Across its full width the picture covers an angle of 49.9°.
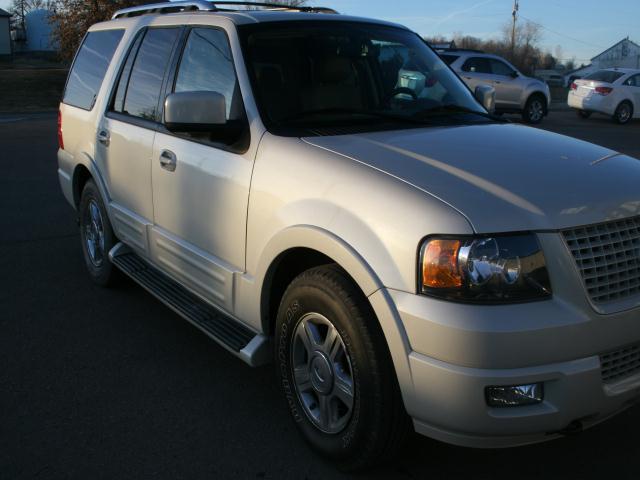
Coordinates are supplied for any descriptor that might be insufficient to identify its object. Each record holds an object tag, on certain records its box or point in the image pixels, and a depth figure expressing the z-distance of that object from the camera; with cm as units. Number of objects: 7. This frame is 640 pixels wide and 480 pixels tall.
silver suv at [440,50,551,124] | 2052
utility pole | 7386
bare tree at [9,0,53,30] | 8835
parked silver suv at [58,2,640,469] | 246
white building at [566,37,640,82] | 7862
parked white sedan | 2222
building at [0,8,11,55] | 7006
